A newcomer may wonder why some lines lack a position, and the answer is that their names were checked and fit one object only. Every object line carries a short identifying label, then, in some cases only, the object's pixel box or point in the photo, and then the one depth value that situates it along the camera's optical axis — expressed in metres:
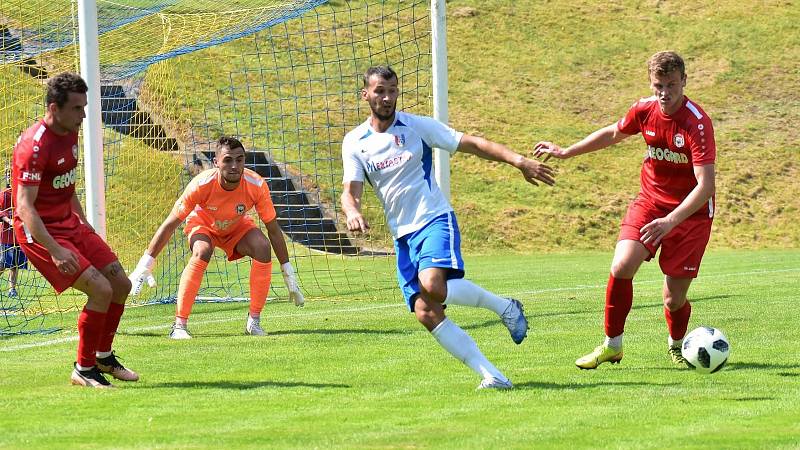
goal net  29.14
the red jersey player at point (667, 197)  17.37
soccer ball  17.03
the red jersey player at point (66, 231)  16.30
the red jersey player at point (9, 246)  30.00
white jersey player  16.03
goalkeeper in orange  23.92
